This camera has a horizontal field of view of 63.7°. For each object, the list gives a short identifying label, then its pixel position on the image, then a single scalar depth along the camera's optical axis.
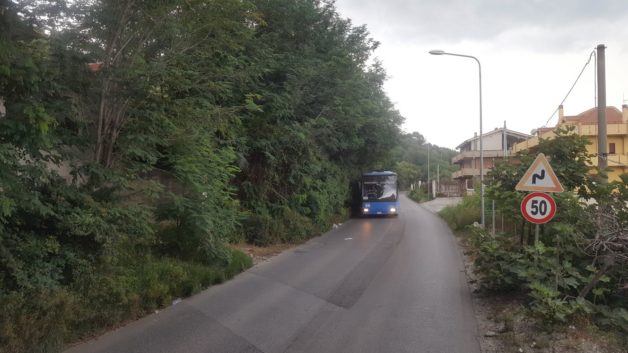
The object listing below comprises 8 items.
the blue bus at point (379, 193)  34.34
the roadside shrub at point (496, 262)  9.20
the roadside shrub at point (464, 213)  23.76
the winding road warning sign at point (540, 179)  8.54
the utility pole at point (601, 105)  9.97
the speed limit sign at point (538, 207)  8.40
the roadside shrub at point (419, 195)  63.48
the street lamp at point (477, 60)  19.58
